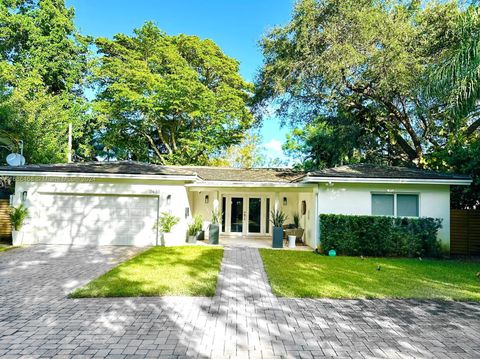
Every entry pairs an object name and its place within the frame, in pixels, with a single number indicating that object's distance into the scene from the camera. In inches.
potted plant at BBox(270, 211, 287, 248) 522.6
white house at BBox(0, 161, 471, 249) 484.7
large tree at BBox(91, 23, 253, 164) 940.0
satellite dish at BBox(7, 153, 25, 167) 569.0
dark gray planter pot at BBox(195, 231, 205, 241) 578.5
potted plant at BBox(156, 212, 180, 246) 510.0
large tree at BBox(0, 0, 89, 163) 748.0
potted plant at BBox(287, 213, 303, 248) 539.2
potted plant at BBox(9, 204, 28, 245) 494.6
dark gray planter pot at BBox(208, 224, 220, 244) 539.2
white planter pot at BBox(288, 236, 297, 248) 537.6
